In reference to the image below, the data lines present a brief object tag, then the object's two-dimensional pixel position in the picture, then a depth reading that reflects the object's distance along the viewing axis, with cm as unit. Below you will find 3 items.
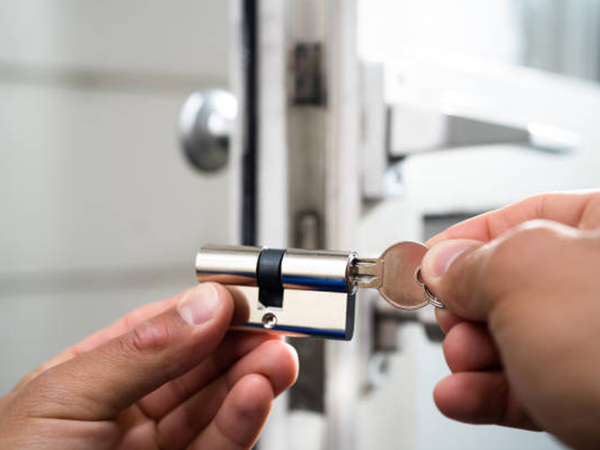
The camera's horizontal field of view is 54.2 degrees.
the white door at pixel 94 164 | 89
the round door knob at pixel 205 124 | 76
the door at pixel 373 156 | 54
